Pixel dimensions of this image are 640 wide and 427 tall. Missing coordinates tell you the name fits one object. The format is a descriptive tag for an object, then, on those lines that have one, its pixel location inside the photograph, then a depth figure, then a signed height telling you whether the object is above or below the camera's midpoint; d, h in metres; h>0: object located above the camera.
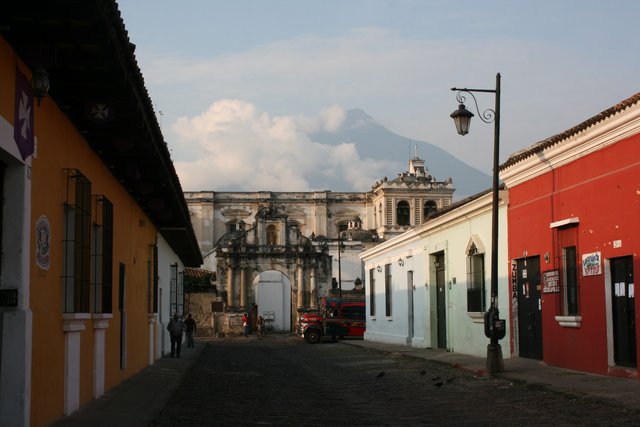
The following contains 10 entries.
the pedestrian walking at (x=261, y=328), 54.09 -1.63
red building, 15.39 +0.96
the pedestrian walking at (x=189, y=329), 34.80 -1.05
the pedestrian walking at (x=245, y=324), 53.75 -1.37
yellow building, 8.48 +1.26
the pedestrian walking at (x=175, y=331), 27.05 -0.88
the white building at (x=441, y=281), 23.58 +0.50
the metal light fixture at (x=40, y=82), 8.54 +1.94
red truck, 42.97 -1.05
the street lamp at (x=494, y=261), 17.84 +0.68
